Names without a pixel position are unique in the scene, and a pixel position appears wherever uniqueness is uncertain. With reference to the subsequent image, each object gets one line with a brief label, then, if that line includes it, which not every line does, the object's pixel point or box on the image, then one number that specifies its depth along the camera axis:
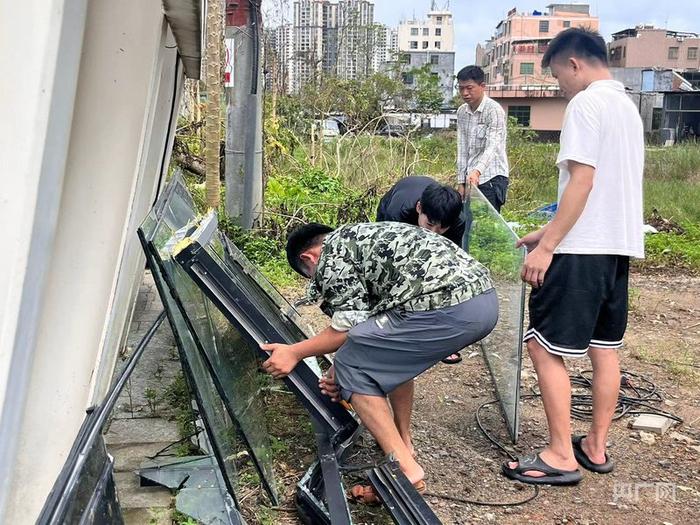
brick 4.23
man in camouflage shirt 3.13
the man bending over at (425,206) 3.76
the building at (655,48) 67.88
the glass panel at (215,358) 2.71
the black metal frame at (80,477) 1.74
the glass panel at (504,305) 4.02
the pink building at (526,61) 50.31
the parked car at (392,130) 13.95
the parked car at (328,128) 13.52
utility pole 7.73
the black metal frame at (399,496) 2.69
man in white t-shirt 3.38
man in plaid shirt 6.15
